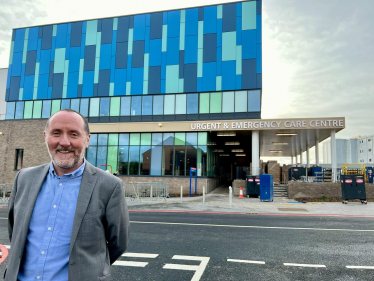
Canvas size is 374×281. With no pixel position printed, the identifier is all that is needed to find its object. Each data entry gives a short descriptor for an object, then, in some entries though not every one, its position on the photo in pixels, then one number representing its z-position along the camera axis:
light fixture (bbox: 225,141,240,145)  32.53
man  2.09
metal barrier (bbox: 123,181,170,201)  20.18
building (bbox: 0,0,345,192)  24.17
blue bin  18.28
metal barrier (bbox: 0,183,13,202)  23.79
